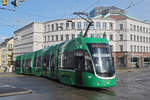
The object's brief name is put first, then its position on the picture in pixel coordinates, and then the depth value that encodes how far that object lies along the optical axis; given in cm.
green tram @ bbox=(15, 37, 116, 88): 1264
